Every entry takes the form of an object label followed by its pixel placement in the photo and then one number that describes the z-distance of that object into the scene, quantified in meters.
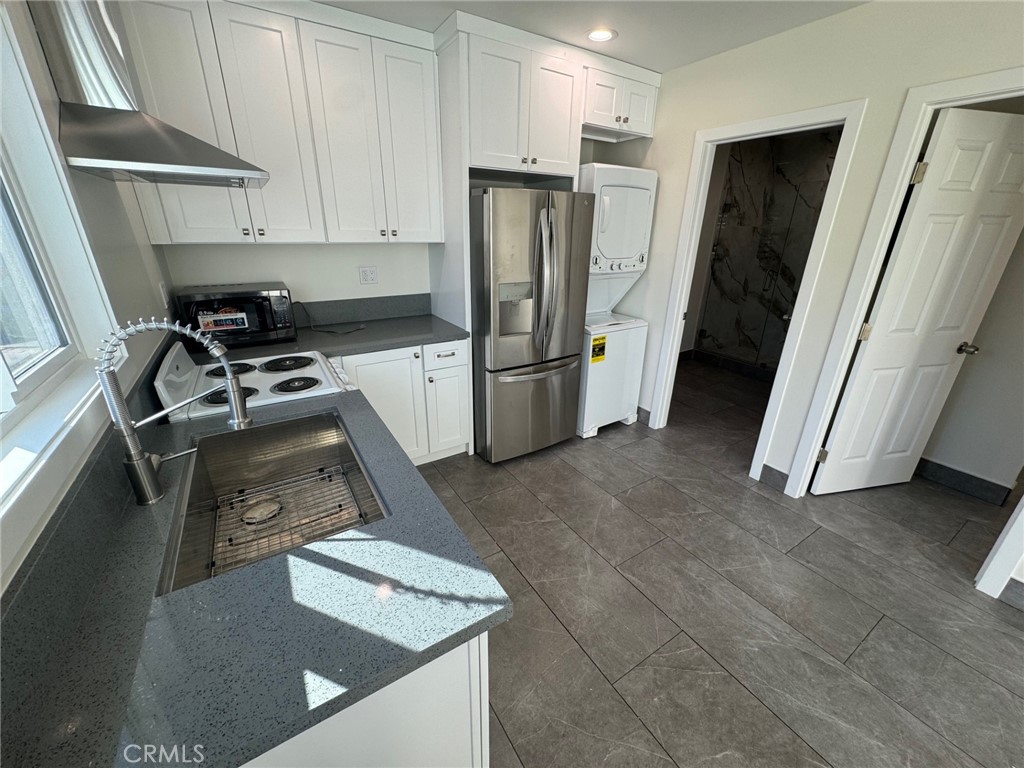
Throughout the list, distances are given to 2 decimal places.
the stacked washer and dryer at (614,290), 2.64
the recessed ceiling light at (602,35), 2.16
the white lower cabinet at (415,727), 0.65
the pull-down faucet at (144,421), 0.85
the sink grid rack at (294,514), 1.11
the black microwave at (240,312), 2.01
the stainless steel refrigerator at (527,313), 2.25
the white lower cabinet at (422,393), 2.32
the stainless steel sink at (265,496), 1.05
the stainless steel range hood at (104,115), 1.04
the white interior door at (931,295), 1.87
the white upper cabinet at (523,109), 2.15
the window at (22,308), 1.00
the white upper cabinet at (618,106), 2.53
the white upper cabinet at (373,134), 2.04
